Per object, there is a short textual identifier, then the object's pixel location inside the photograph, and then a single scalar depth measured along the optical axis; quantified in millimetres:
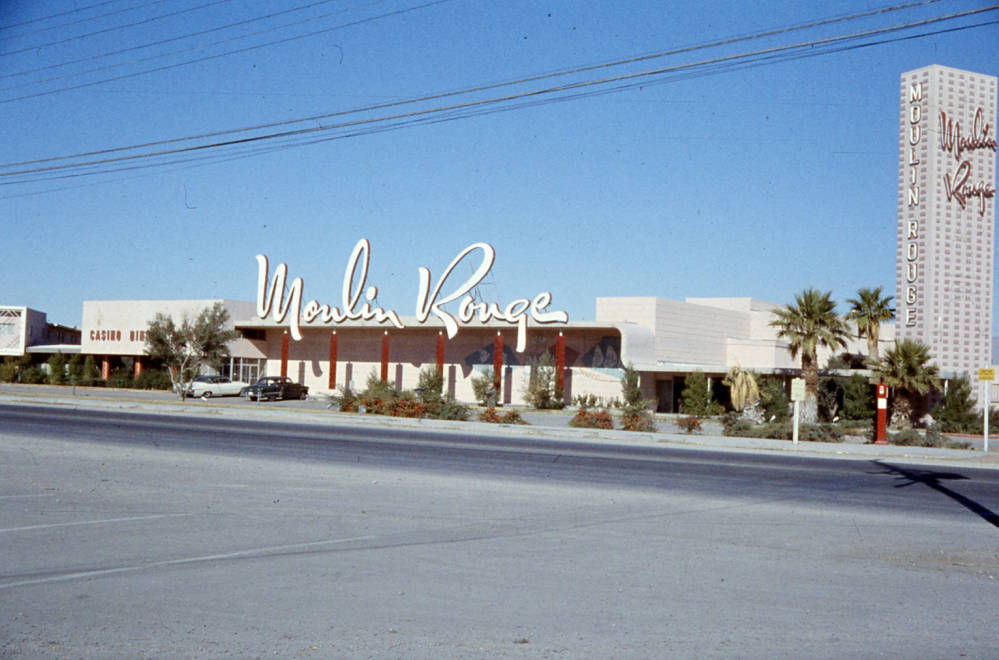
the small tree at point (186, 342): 49938
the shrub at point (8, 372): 74606
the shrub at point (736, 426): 34156
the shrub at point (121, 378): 67438
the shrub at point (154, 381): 66688
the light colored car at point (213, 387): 56844
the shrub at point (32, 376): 72625
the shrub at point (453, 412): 39531
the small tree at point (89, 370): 70562
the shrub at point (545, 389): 51031
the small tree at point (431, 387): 40500
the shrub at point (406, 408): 39531
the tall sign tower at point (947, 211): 39062
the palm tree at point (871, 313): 46250
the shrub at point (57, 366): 71938
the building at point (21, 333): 77750
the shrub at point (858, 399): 41469
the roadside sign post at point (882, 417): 31172
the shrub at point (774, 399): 42531
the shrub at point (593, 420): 35938
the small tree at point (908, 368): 36469
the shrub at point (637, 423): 34875
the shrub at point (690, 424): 35031
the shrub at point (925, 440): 30572
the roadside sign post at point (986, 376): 29078
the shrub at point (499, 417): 38094
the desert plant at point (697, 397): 46688
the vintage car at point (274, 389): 54719
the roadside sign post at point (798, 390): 29797
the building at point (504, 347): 52375
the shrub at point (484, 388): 50812
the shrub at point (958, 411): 37656
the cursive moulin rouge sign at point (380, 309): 52375
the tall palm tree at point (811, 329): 38656
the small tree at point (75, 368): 71125
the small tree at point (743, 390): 43438
